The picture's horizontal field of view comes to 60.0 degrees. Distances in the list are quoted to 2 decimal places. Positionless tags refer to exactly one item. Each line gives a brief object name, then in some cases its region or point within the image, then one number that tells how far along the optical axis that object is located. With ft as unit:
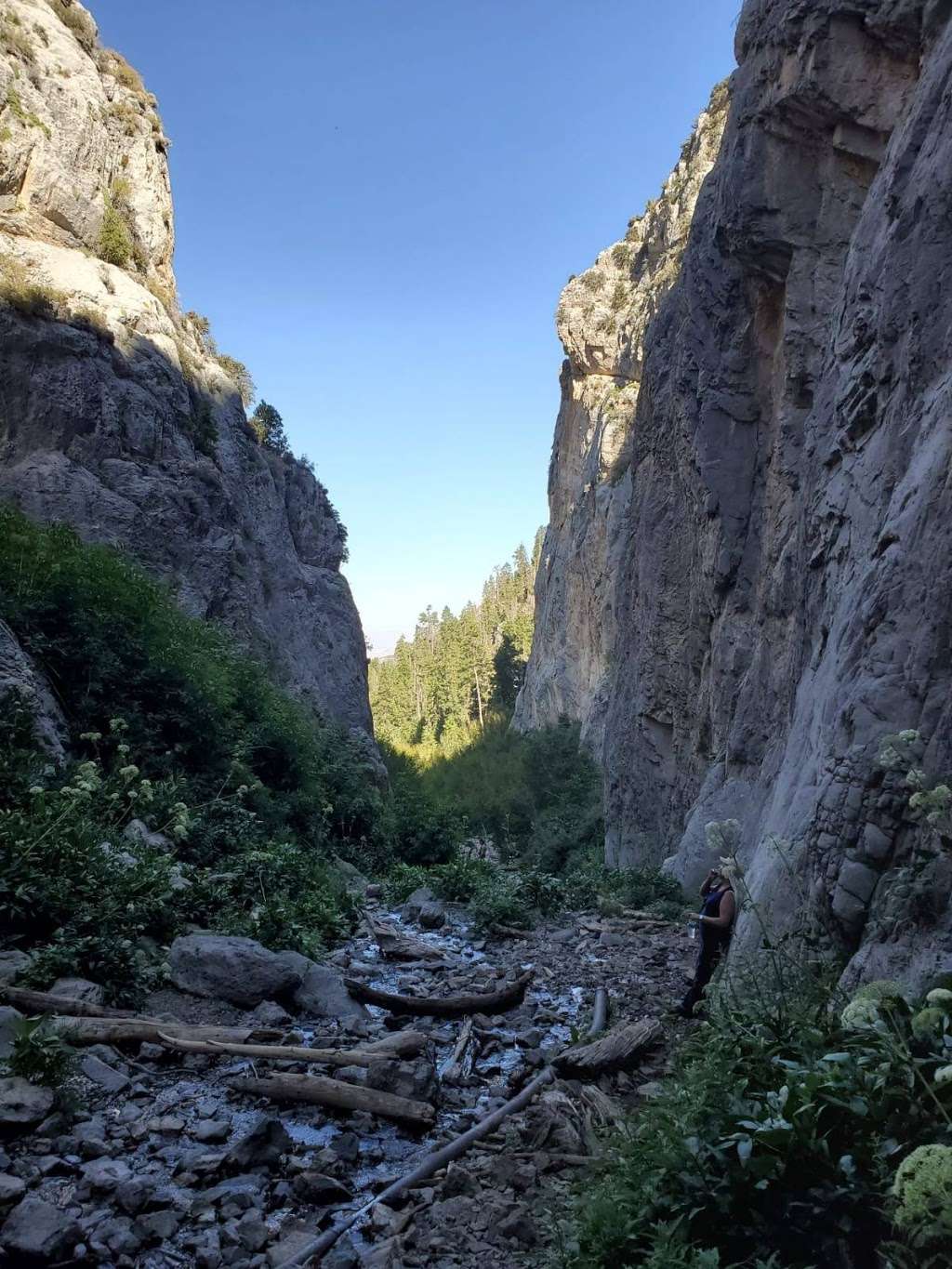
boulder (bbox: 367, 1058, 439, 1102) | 17.43
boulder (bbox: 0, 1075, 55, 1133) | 14.47
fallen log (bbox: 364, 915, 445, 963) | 32.50
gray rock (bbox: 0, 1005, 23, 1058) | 16.43
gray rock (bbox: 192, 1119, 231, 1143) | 15.60
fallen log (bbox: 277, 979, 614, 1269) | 12.20
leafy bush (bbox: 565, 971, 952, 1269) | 8.99
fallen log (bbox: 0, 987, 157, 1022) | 18.81
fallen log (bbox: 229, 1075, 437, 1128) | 16.60
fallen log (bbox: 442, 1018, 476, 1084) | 19.48
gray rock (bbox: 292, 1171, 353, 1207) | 13.89
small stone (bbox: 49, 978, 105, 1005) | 19.70
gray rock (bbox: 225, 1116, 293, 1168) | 14.62
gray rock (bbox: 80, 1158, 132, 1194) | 13.43
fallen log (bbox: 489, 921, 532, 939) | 37.58
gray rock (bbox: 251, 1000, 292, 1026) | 22.07
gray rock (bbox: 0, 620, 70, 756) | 29.50
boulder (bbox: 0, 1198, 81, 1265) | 11.56
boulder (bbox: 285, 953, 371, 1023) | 23.71
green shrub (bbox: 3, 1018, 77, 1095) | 15.42
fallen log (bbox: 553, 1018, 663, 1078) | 18.57
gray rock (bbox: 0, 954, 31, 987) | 19.51
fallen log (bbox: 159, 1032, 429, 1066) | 18.10
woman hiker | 23.95
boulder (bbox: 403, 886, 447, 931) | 41.45
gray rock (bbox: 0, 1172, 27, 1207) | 12.71
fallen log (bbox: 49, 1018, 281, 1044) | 17.76
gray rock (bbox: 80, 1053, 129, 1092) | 16.96
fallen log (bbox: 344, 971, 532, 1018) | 24.56
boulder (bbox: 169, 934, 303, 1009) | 22.85
